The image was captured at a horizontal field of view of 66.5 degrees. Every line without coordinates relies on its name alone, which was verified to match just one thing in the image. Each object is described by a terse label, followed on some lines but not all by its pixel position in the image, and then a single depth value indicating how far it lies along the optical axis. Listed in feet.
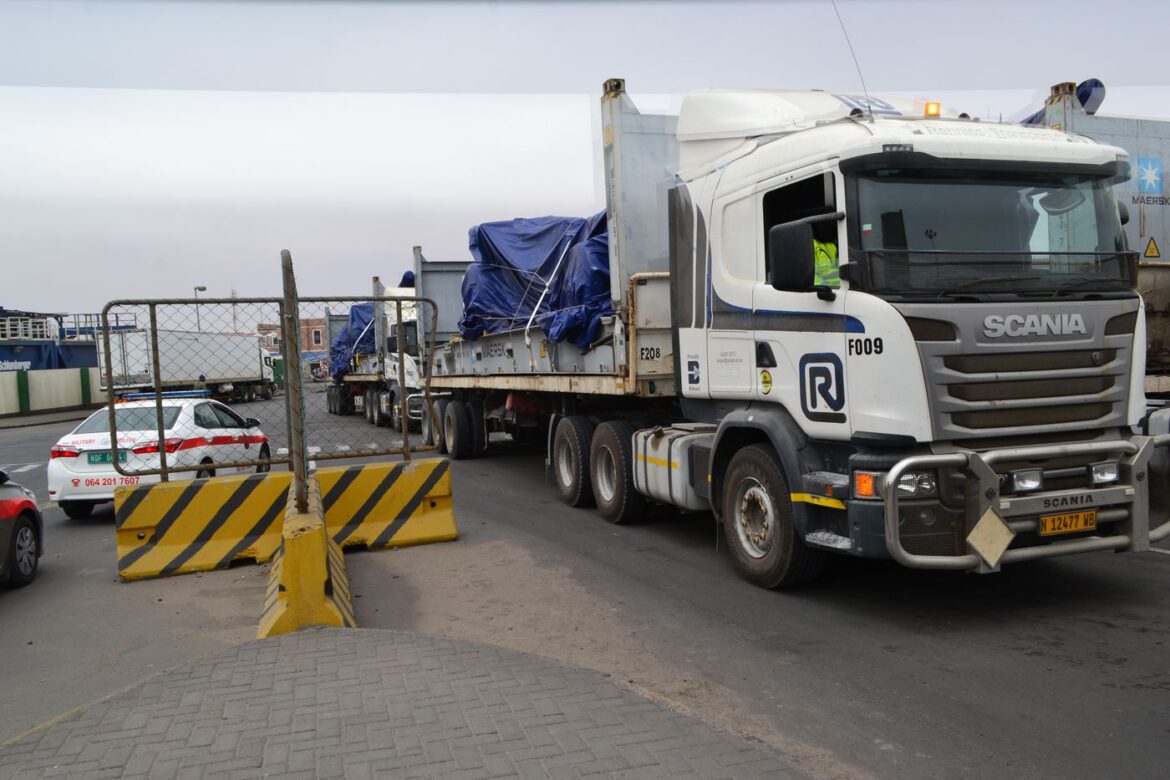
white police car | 35.40
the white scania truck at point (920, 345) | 18.03
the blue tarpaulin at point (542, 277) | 31.63
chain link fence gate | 23.97
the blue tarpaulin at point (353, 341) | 91.04
